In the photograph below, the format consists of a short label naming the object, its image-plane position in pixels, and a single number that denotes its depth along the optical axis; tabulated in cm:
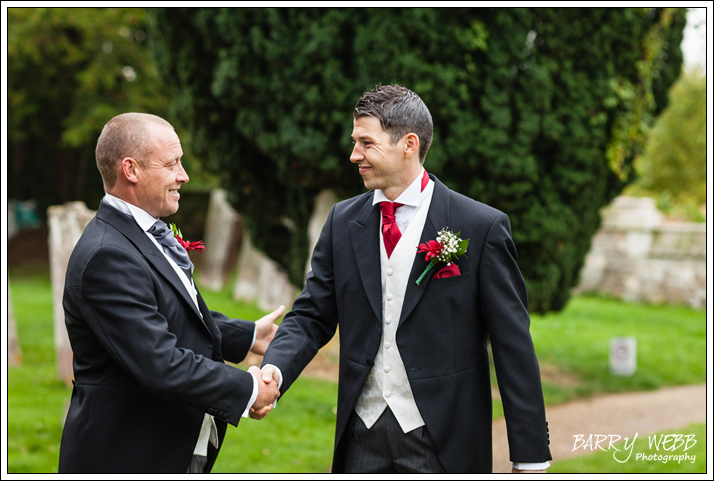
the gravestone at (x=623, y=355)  829
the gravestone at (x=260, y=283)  1068
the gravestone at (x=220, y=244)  1412
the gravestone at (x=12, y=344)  786
